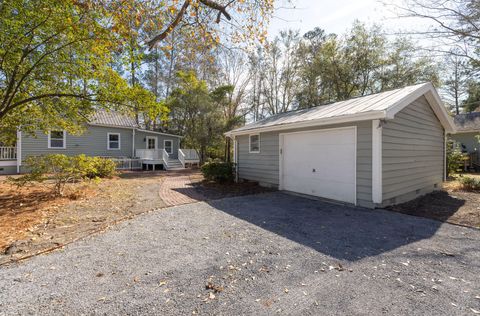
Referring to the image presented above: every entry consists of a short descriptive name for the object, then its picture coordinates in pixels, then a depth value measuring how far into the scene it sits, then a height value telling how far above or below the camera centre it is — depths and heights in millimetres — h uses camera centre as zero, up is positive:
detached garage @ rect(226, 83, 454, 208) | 5719 +279
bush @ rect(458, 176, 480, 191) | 7863 -945
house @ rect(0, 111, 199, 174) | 12930 +785
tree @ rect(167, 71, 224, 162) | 18191 +3964
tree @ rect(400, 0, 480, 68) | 7133 +4487
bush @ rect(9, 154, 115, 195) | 6359 -323
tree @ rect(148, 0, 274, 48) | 6277 +4075
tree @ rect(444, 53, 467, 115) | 9164 +6201
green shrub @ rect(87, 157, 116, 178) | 11039 -562
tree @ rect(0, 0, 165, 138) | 4719 +2303
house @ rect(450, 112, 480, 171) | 15024 +1607
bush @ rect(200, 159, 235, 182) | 9758 -586
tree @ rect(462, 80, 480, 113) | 15994 +5546
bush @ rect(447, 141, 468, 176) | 10797 -130
